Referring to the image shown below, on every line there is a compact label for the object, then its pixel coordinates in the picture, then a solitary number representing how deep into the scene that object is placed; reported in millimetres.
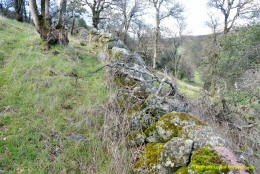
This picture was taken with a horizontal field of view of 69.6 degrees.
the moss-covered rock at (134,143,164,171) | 2705
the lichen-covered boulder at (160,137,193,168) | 2479
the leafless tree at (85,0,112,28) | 16250
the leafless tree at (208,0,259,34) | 11180
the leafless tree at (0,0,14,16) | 16772
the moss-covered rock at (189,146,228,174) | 2065
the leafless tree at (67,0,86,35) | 14988
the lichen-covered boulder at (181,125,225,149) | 2447
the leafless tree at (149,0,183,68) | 15609
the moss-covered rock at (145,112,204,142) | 2918
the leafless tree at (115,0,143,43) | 15978
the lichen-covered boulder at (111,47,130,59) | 6429
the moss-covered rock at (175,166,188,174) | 2308
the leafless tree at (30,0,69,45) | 6726
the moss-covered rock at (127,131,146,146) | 3326
